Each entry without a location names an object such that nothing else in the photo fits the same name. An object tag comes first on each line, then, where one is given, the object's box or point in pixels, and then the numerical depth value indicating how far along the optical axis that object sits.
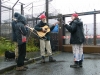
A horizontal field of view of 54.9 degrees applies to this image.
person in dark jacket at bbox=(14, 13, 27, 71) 3.06
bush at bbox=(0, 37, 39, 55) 4.67
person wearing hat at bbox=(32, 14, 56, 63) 3.83
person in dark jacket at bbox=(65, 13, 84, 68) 3.17
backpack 3.95
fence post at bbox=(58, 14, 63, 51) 5.93
